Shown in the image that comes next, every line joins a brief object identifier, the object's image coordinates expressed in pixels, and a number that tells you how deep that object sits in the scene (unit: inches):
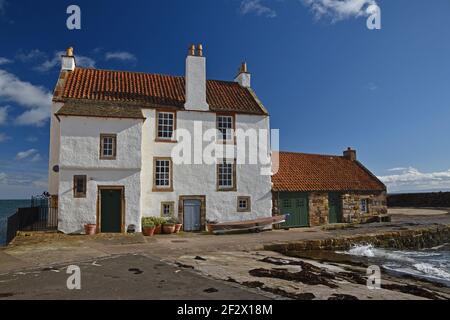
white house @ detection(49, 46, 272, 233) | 733.9
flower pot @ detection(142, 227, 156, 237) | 753.6
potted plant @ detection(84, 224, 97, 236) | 711.1
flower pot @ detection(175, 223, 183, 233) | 804.6
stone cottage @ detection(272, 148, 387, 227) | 954.7
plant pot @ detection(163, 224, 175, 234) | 785.6
